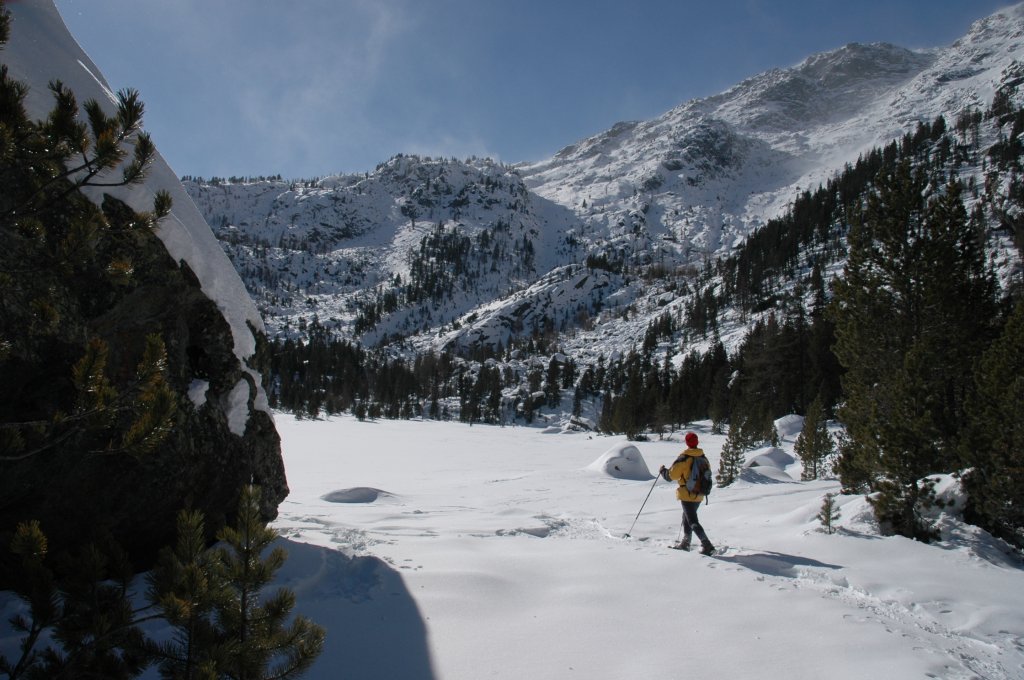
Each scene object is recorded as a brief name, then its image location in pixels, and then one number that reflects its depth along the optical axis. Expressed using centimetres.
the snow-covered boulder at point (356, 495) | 1088
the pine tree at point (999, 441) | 717
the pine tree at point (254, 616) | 242
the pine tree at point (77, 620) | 225
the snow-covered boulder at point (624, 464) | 1801
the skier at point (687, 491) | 736
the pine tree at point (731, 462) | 1584
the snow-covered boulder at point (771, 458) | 2094
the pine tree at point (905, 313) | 988
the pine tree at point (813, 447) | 1808
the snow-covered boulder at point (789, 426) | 3772
